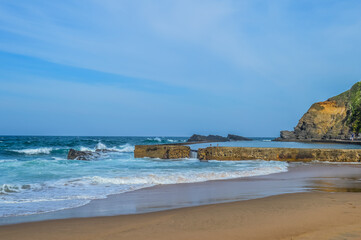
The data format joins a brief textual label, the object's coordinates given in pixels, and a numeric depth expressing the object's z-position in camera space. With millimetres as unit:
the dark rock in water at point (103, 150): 31492
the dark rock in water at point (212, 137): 71662
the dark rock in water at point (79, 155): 21491
